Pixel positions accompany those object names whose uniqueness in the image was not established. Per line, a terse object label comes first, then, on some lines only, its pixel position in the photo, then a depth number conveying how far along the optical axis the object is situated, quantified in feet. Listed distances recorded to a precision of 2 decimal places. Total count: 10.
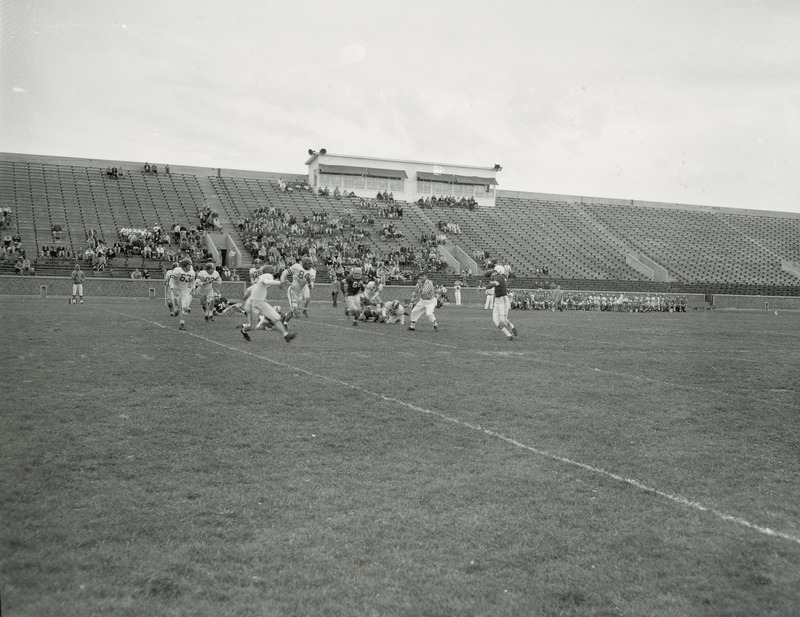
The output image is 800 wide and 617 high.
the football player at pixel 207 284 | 64.54
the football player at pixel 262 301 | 46.91
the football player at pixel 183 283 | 57.98
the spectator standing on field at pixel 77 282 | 89.51
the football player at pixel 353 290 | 70.79
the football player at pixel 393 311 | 73.82
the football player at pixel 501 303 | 57.67
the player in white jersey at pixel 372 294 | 74.79
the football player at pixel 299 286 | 54.85
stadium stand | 136.15
